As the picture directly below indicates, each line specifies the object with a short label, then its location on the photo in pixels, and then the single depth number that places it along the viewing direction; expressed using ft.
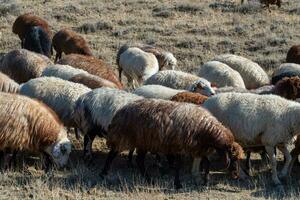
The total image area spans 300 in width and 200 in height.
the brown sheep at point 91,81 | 41.83
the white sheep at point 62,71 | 44.70
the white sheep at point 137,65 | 55.98
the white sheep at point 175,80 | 45.02
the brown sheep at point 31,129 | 32.22
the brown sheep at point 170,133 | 31.27
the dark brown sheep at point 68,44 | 63.21
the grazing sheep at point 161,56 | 62.44
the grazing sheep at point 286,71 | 49.21
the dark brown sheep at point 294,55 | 59.95
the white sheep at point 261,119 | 33.88
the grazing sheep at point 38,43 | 64.05
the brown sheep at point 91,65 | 48.26
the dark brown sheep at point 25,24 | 71.61
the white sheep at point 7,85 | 40.93
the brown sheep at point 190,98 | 37.63
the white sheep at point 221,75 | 49.55
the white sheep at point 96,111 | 34.73
